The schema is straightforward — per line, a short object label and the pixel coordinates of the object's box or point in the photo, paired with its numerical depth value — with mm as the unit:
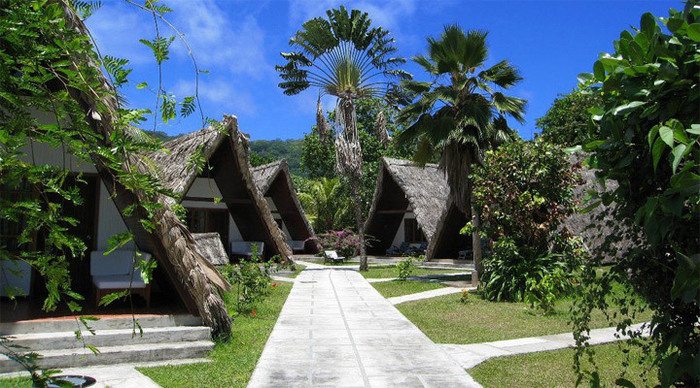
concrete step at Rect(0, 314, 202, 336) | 6238
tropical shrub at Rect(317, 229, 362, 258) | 24109
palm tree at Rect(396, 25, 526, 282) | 14078
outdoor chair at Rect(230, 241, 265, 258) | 19609
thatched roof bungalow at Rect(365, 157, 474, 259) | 22703
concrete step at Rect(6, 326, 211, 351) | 5980
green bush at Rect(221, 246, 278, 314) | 9648
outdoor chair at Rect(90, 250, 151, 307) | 7359
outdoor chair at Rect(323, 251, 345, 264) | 22891
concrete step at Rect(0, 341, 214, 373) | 5781
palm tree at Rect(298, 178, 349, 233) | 30547
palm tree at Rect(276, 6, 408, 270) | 18750
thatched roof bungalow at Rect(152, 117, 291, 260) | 13781
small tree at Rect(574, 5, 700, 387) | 1751
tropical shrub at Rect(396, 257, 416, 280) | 15570
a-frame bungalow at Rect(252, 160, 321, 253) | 22766
